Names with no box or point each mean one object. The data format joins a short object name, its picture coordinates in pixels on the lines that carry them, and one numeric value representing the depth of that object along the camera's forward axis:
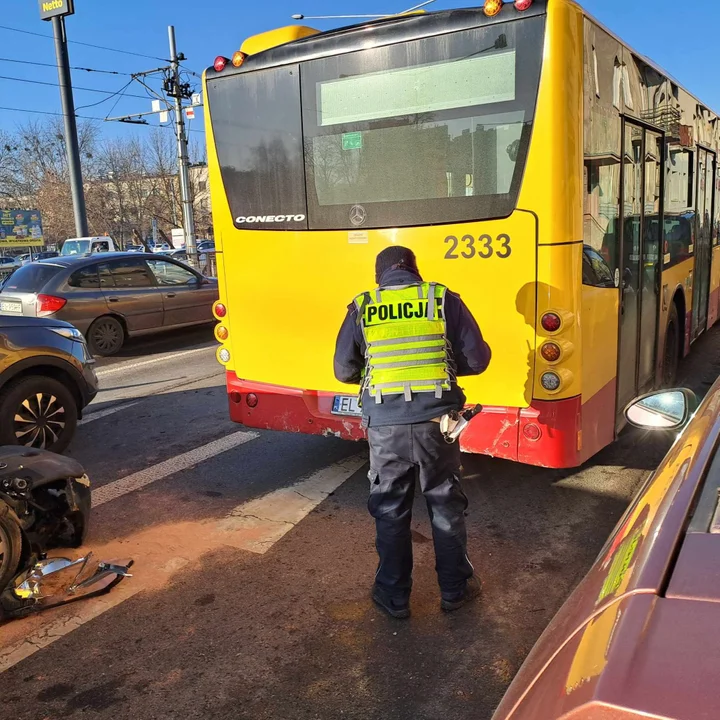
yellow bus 4.05
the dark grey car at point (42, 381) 5.69
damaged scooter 3.51
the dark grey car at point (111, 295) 10.52
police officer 3.29
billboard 46.44
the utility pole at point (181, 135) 25.62
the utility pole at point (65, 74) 21.78
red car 1.06
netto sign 21.65
